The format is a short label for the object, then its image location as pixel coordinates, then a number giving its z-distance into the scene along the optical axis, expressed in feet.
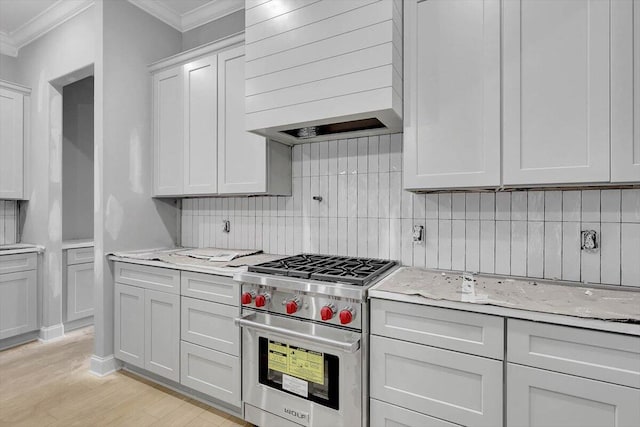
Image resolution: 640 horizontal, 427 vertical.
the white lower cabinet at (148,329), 7.33
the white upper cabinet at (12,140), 10.43
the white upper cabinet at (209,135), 7.68
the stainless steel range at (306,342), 5.17
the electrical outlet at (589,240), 5.26
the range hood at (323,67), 5.45
